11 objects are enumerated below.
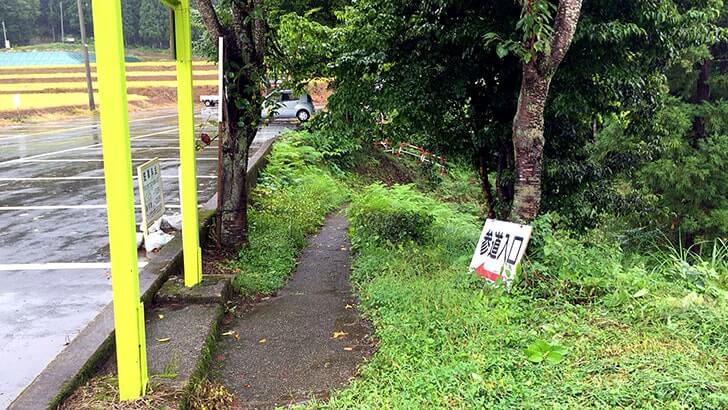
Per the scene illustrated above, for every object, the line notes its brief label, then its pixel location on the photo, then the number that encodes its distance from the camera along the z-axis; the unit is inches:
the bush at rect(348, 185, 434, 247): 286.4
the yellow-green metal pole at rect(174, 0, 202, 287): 184.9
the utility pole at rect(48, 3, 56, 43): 3211.1
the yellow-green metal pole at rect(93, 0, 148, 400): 112.4
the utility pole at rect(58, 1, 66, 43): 2850.6
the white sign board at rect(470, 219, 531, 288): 190.5
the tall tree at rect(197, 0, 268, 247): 234.8
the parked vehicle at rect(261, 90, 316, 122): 965.2
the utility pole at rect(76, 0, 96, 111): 1172.6
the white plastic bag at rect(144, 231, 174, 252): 246.3
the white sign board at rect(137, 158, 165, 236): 237.9
